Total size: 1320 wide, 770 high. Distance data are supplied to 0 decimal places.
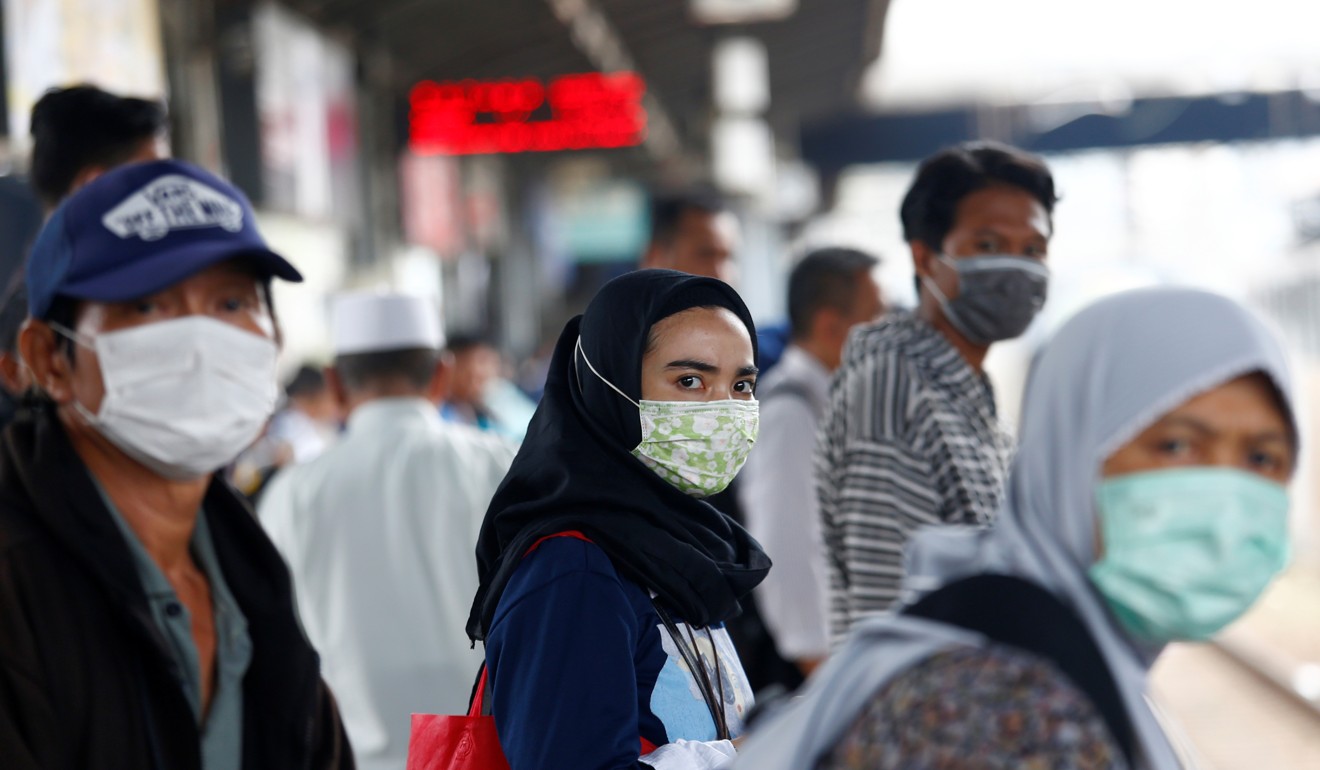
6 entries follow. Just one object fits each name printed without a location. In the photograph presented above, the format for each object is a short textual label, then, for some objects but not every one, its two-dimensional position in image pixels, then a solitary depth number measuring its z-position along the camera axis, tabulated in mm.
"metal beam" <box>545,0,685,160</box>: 21292
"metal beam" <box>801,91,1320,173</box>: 36531
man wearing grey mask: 5176
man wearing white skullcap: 6098
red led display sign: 18984
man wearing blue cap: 3396
